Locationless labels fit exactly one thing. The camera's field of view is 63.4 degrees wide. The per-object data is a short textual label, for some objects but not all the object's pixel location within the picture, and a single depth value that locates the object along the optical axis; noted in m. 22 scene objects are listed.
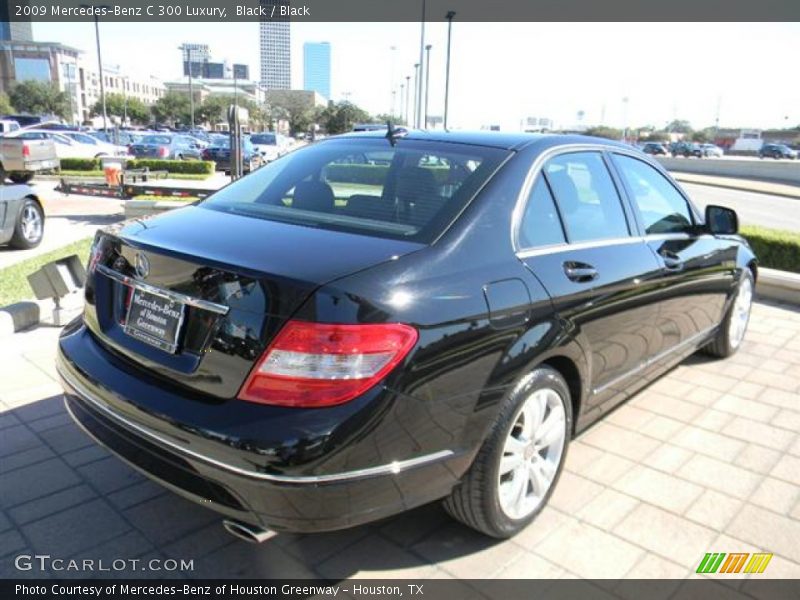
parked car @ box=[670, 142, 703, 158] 56.69
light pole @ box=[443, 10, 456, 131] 37.37
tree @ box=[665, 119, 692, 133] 124.91
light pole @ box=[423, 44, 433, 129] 40.72
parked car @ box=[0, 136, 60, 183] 18.36
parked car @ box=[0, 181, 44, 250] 7.94
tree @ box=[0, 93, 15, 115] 83.24
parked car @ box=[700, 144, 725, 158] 57.15
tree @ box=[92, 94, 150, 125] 96.62
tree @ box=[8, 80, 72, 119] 91.00
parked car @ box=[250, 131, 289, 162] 30.66
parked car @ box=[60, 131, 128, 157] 29.47
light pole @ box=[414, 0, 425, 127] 37.03
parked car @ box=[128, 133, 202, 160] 29.23
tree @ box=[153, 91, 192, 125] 102.75
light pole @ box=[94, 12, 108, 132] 41.76
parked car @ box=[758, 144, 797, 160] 54.90
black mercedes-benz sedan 2.07
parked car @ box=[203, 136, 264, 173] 25.03
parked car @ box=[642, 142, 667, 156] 56.02
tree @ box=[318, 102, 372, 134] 77.24
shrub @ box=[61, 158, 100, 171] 23.48
